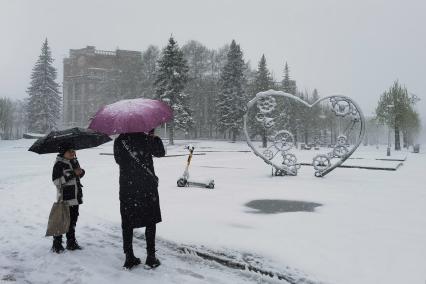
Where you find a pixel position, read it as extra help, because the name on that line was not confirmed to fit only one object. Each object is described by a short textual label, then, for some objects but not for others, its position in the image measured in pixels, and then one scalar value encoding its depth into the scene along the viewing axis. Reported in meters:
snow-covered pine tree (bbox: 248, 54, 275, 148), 50.34
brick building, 77.31
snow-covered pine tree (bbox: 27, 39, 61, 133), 53.41
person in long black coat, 5.33
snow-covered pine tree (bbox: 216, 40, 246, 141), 50.97
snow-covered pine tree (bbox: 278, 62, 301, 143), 57.12
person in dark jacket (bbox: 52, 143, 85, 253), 6.05
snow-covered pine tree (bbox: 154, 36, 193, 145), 44.78
